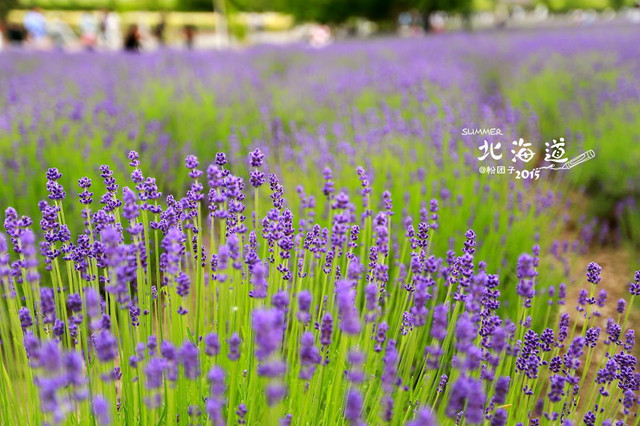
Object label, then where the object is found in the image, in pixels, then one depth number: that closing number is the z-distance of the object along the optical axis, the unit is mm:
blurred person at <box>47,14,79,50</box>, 20078
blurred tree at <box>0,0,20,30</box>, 19641
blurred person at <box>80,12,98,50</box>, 16594
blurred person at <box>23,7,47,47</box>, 15020
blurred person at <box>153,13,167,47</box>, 18156
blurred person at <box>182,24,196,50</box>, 17938
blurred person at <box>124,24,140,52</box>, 13656
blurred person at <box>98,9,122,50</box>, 18647
